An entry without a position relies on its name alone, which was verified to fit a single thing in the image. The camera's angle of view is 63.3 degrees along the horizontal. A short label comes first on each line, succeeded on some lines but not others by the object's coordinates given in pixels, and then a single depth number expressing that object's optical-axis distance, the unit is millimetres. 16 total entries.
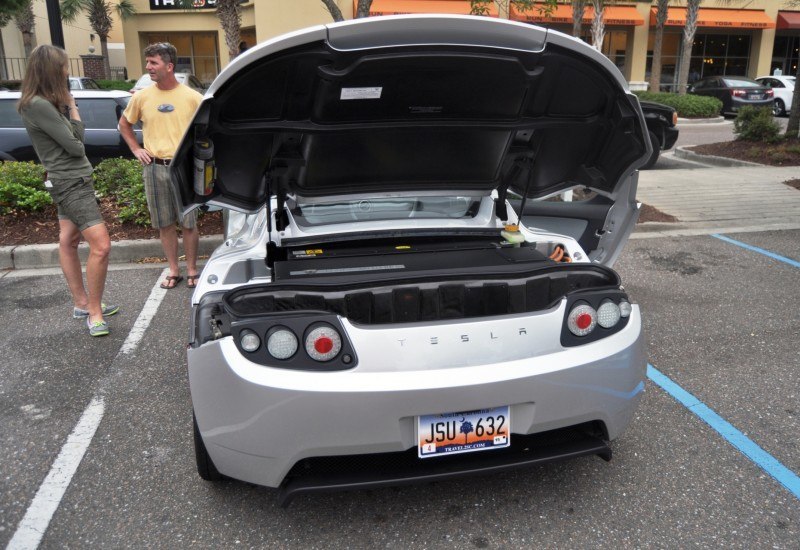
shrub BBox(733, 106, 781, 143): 12922
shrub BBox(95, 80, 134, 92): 24353
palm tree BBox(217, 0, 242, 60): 18453
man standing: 5125
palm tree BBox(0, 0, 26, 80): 18250
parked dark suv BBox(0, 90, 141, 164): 8898
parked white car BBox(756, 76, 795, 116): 22531
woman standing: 4141
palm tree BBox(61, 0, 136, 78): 28969
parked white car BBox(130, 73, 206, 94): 12753
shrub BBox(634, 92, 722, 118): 20844
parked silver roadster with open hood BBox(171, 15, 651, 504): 2260
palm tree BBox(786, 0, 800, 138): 12797
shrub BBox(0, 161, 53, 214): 6938
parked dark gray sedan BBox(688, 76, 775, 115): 22453
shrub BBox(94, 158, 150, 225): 6879
